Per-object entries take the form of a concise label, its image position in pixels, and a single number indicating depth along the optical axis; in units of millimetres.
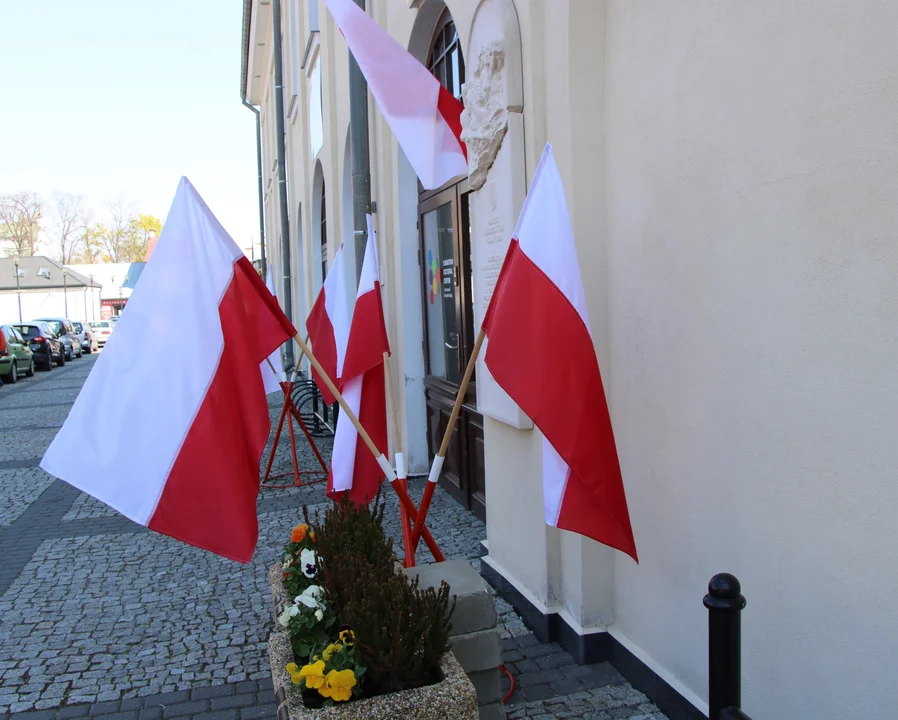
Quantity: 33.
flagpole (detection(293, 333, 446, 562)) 3166
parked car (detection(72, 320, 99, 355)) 42219
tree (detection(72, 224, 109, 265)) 82688
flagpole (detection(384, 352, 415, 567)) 3723
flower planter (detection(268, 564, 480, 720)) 2504
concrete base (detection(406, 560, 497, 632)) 3223
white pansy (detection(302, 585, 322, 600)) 3114
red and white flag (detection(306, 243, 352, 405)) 6492
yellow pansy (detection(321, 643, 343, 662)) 2693
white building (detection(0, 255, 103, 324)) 65062
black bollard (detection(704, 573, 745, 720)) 1919
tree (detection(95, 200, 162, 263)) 84625
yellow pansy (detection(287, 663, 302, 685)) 2611
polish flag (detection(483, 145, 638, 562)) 2891
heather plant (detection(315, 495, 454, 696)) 2631
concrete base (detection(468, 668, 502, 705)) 3268
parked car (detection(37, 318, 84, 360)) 34938
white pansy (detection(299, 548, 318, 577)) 3391
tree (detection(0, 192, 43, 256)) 75125
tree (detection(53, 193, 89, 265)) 78750
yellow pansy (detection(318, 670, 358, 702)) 2529
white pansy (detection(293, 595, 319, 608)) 3035
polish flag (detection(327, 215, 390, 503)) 4547
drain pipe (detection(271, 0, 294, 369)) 17203
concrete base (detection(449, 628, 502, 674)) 3211
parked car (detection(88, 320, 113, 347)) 49312
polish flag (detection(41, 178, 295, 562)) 2713
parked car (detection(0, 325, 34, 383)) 23281
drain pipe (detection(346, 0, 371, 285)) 7418
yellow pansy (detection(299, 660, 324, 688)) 2545
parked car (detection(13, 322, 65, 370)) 28734
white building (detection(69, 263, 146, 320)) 72750
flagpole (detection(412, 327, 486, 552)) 3428
